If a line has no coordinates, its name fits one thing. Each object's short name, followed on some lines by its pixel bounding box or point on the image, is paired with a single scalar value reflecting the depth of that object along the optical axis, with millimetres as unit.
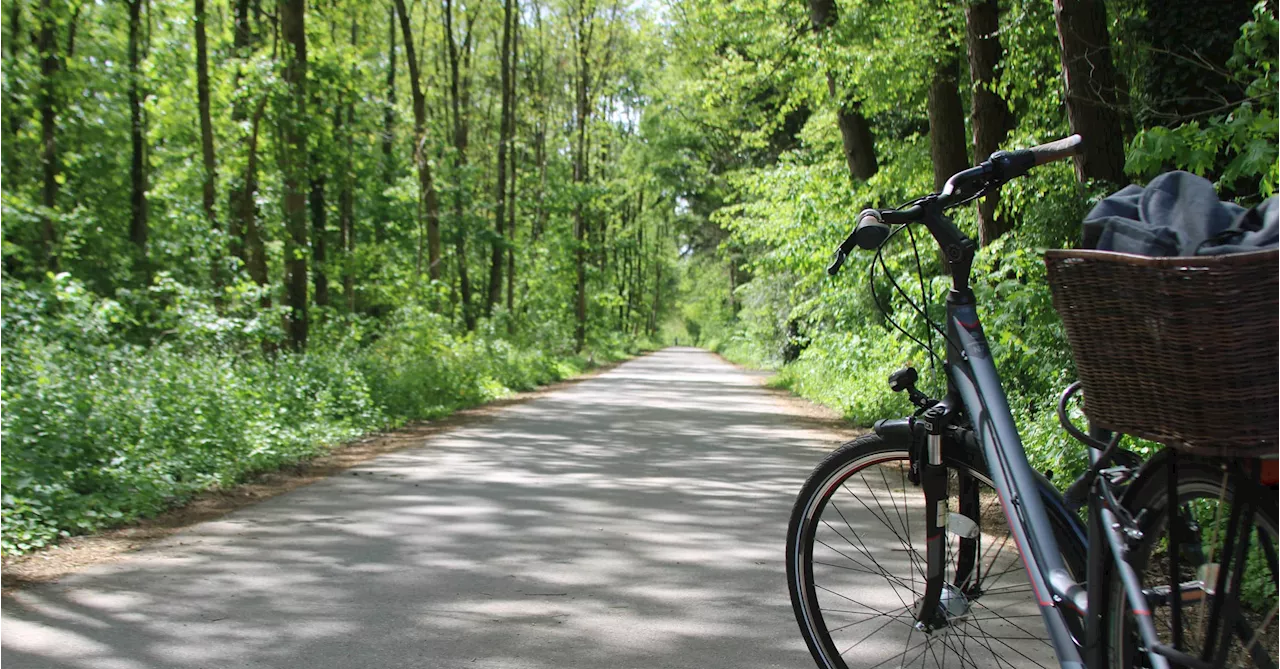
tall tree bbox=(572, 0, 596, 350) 29969
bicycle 2162
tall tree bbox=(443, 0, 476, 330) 21859
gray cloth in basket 2068
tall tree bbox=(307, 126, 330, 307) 14392
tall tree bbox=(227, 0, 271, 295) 13758
